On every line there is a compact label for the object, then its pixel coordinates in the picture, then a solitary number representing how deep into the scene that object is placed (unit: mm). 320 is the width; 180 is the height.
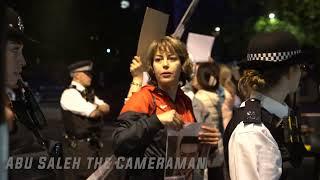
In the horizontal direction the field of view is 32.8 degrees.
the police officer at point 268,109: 2383
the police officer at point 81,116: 6695
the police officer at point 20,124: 2428
